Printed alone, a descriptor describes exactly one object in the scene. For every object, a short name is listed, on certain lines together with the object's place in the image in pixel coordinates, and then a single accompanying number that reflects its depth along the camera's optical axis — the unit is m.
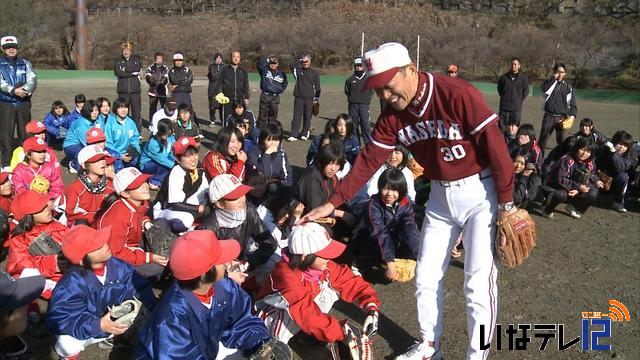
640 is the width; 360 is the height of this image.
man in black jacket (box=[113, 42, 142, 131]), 12.23
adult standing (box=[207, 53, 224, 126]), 13.00
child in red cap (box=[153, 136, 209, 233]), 5.51
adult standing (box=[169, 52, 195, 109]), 12.44
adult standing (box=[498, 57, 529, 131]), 10.95
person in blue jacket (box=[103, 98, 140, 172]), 8.41
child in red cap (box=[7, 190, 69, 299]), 4.33
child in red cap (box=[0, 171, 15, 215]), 5.28
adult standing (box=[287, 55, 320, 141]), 12.16
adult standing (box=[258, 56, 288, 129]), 12.18
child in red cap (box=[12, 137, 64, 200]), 6.04
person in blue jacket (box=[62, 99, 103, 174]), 8.42
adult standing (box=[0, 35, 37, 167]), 8.37
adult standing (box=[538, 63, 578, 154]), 10.00
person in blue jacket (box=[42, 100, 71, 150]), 10.23
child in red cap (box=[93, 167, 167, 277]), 4.38
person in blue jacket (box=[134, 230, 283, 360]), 2.79
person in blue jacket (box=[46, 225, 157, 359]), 3.39
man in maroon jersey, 3.00
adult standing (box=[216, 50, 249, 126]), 12.53
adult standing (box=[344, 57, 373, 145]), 11.56
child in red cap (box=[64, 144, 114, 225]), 5.25
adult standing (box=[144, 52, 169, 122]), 12.73
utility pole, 30.20
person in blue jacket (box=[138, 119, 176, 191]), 7.82
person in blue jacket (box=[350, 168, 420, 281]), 5.13
